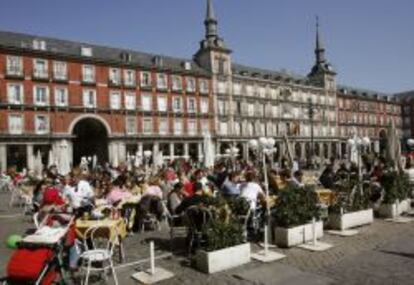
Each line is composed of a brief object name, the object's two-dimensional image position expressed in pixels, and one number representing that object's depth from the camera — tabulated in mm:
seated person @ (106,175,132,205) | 10938
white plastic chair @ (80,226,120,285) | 7285
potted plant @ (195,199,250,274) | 7254
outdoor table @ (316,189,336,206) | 11136
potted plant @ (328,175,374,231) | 9992
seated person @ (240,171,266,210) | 9586
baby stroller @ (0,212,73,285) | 5445
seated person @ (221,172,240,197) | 10930
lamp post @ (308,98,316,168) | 38959
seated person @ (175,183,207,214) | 8508
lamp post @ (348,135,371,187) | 12266
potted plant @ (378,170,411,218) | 11461
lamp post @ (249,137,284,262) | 7805
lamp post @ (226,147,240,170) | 32872
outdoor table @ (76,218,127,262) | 7572
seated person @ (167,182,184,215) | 9945
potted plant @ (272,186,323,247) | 8695
